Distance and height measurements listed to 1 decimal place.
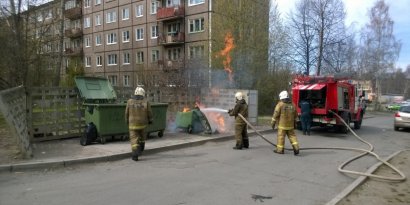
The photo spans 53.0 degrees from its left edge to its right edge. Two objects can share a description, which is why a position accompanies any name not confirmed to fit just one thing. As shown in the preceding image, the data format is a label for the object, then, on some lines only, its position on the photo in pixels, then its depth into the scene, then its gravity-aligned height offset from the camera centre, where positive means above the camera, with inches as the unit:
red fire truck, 665.0 -13.3
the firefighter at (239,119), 466.9 -35.2
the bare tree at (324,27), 1503.4 +224.8
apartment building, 1684.3 +260.0
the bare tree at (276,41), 1048.8 +120.4
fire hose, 323.6 -70.7
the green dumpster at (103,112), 442.0 -28.3
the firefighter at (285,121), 441.7 -35.6
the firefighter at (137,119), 384.2 -29.6
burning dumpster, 563.5 -47.4
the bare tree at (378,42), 2159.2 +243.6
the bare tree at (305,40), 1451.8 +173.8
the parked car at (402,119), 820.6 -61.5
